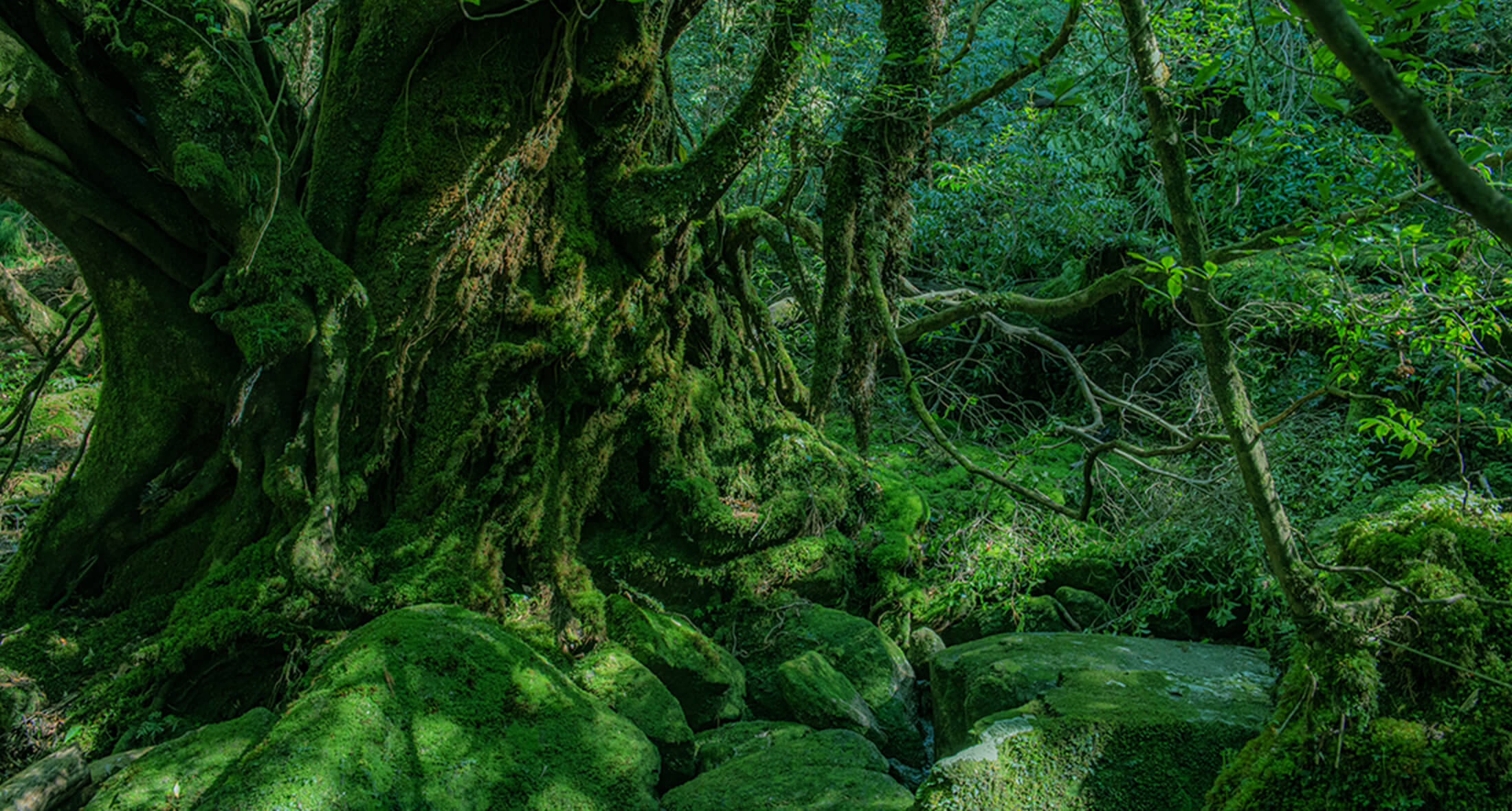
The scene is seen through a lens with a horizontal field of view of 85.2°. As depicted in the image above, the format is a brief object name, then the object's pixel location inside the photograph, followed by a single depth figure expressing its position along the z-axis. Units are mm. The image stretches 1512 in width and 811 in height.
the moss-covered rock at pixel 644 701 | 3639
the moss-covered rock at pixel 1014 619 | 5719
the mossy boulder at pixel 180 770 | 2547
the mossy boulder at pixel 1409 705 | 2291
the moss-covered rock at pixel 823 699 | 4312
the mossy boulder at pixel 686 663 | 4297
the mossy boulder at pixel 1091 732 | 2922
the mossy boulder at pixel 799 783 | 3164
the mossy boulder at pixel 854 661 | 4633
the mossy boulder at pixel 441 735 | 2453
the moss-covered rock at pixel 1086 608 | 5969
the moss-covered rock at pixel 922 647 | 5504
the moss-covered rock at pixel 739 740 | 3779
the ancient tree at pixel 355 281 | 3816
